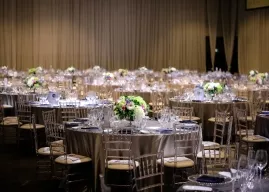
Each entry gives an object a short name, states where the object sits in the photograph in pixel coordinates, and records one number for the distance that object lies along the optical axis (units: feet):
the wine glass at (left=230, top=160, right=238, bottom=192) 11.09
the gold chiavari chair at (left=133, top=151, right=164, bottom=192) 18.49
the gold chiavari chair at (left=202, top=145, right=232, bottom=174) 14.06
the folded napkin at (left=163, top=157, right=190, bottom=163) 19.06
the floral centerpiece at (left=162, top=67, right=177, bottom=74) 47.24
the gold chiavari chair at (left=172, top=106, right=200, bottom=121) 27.61
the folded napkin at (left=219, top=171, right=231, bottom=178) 12.37
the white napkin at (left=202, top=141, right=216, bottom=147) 21.61
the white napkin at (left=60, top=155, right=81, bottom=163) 18.86
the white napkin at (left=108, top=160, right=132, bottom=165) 18.24
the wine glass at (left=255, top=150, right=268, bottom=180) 11.63
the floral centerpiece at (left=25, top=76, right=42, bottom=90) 31.89
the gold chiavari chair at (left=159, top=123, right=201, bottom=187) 18.74
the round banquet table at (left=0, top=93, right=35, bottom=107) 33.37
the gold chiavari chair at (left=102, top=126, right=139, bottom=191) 17.94
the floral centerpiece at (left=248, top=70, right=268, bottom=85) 38.97
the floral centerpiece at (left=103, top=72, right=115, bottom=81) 41.32
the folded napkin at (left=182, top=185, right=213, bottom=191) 10.85
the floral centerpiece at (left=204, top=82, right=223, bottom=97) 29.40
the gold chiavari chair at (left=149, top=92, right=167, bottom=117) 33.34
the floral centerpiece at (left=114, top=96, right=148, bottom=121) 18.94
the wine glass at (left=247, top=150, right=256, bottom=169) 11.31
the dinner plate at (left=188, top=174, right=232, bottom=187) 11.19
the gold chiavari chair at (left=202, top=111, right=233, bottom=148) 21.70
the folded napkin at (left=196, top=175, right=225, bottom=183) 11.30
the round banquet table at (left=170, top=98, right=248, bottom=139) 29.86
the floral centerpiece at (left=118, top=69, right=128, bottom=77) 44.70
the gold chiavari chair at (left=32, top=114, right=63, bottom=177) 20.30
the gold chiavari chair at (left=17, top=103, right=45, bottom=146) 26.73
